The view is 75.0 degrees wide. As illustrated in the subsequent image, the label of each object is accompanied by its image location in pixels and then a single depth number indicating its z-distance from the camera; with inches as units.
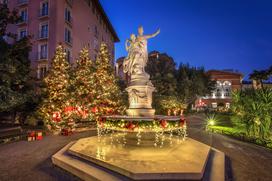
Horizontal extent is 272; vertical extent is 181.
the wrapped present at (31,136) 433.7
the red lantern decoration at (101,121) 320.8
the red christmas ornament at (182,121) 313.9
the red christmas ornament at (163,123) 283.4
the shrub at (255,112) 425.4
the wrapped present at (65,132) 518.3
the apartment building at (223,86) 2640.3
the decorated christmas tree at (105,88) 719.7
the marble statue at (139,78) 376.2
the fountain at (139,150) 207.8
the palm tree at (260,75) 979.6
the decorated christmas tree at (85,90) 677.9
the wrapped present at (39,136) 452.0
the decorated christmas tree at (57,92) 588.1
